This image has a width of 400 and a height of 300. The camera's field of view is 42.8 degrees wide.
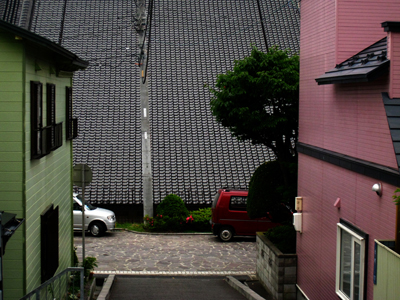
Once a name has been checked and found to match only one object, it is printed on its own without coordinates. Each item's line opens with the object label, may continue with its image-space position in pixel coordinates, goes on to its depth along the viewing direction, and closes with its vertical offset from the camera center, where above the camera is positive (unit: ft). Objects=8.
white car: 66.95 -14.28
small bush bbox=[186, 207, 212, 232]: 71.31 -15.33
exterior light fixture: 24.86 -3.63
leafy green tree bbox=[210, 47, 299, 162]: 43.73 +1.52
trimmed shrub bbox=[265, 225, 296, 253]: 44.27 -11.20
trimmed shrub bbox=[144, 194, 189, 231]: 70.48 -14.46
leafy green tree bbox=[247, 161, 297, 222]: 46.92 -6.87
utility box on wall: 40.29 -8.55
